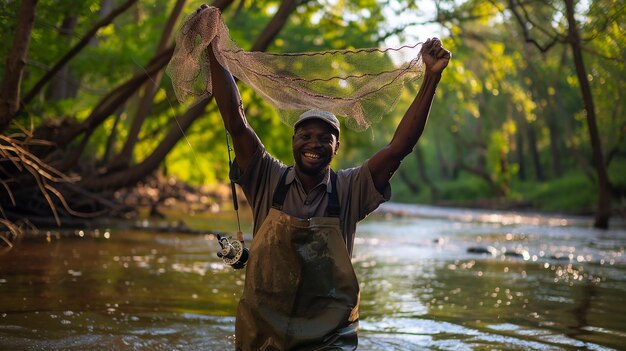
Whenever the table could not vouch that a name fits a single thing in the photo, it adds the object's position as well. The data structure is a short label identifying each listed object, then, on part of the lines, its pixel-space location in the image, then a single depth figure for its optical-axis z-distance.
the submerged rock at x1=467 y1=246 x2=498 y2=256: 13.97
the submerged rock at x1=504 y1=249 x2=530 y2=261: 13.48
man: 4.01
